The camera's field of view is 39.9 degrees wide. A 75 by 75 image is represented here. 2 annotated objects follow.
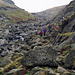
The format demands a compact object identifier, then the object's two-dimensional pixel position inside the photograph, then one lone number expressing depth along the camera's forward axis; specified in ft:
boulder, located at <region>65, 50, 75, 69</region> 33.96
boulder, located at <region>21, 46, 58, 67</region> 36.55
